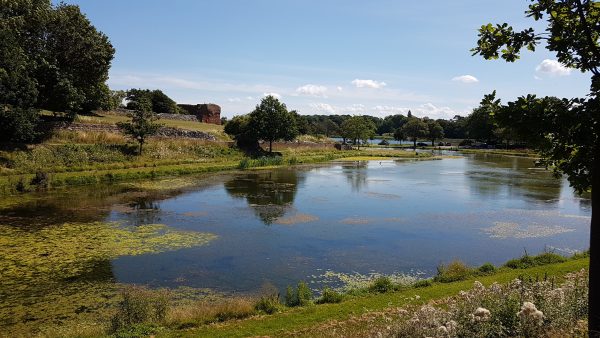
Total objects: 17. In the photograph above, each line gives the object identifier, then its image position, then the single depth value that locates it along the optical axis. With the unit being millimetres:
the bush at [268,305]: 11320
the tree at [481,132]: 115438
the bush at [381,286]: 13203
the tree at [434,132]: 129250
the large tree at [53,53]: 37125
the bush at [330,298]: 12297
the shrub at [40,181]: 31906
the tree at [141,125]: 45844
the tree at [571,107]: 5387
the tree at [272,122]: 63375
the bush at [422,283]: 13422
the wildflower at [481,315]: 6171
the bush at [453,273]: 13836
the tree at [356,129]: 105375
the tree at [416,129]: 127562
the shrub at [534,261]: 15023
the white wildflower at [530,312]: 5672
